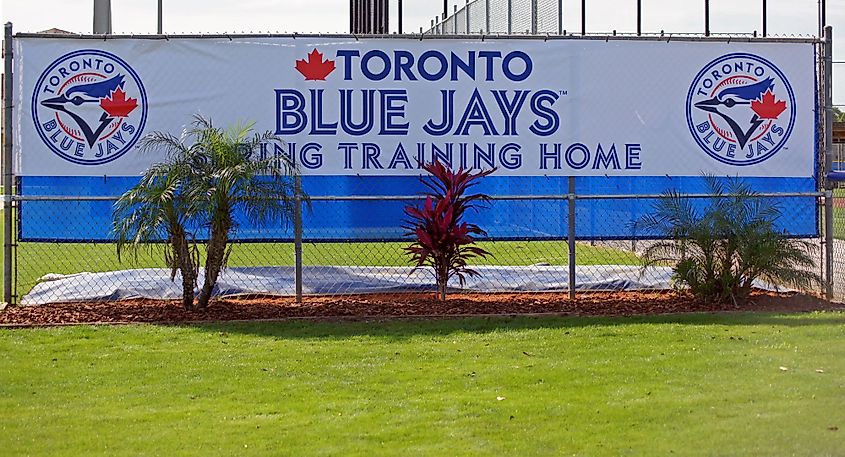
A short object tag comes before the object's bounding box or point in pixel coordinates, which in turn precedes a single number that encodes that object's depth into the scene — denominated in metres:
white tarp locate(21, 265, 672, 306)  11.84
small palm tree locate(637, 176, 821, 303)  10.84
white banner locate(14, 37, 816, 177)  11.49
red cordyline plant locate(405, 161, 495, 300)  11.05
